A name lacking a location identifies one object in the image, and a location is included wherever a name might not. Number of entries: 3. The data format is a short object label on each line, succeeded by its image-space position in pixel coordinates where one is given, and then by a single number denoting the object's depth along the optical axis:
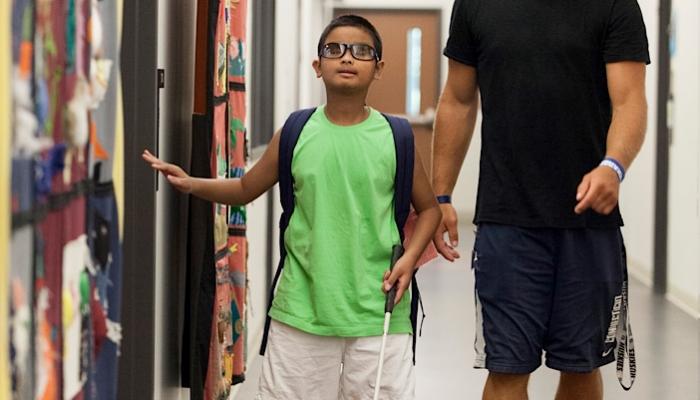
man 5.31
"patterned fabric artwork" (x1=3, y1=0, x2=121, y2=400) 2.93
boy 4.93
